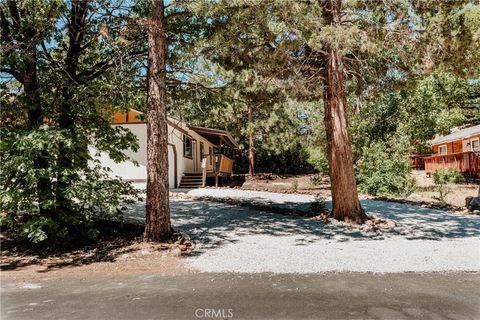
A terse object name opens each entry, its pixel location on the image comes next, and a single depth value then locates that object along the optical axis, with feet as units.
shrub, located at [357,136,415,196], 54.85
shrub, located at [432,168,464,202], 70.13
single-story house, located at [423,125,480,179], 73.10
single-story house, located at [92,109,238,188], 66.08
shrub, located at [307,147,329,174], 79.74
